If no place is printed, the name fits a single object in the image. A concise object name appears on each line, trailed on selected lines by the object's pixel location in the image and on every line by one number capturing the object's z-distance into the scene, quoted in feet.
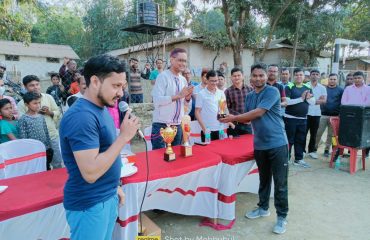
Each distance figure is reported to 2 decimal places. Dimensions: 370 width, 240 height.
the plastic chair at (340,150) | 15.96
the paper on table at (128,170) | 7.37
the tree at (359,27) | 81.04
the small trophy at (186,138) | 9.44
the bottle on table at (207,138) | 11.29
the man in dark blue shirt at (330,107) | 19.02
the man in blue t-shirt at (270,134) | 9.18
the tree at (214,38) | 46.91
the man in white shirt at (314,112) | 18.48
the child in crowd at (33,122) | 10.88
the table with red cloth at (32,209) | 5.71
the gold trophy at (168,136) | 9.07
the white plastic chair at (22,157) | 9.46
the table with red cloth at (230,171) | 9.52
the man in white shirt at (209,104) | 13.01
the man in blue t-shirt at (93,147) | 4.14
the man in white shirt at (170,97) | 10.35
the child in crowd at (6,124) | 11.04
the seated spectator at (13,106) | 12.00
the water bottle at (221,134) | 13.27
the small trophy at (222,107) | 11.43
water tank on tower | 31.09
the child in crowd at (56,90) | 17.67
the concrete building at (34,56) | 68.85
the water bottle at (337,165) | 16.89
